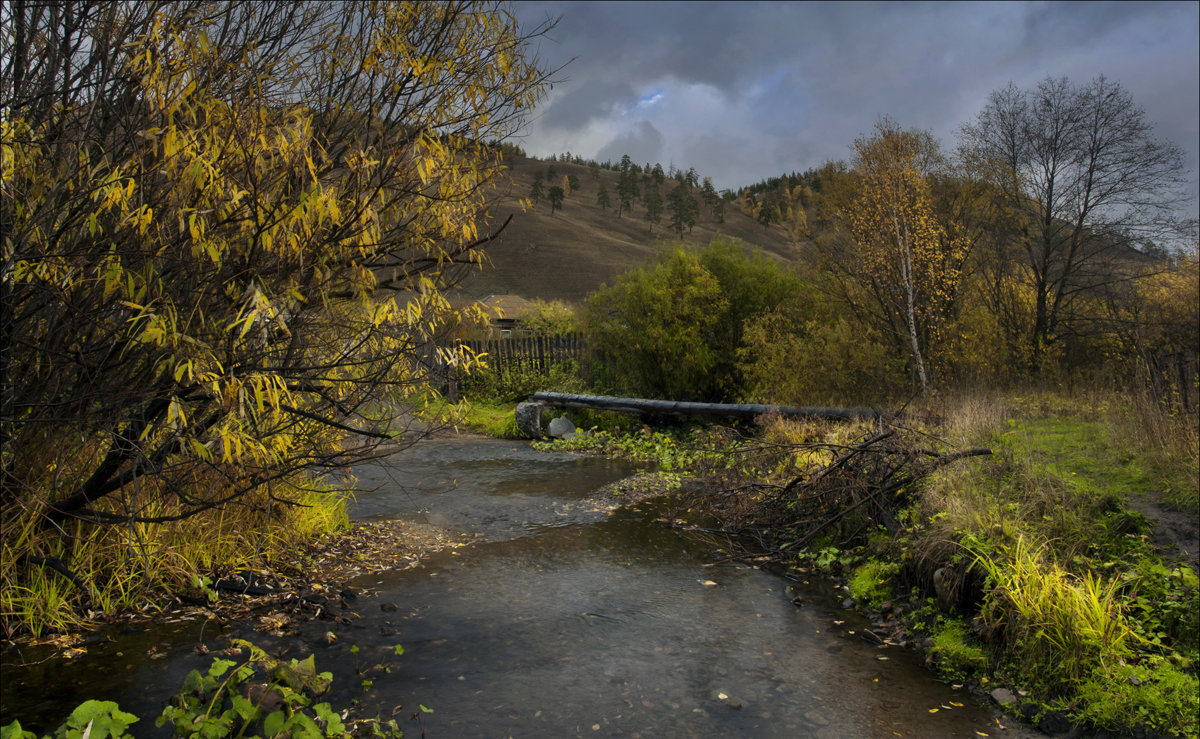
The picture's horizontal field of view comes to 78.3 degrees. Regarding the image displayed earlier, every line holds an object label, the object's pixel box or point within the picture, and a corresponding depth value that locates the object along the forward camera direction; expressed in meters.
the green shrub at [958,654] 4.59
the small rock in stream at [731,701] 4.18
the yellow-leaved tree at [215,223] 3.72
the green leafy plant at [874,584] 5.81
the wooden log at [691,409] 10.84
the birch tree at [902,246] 14.24
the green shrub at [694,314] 15.26
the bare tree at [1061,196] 17.17
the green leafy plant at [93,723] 2.80
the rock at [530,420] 15.17
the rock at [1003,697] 4.21
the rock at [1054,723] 3.93
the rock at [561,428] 14.93
